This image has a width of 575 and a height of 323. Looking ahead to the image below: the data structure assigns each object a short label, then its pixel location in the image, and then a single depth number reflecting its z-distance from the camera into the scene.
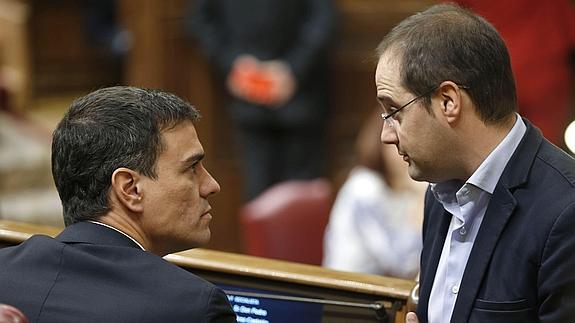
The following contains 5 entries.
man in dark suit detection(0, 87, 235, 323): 4.17
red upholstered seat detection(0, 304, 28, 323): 3.29
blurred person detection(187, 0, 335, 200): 11.44
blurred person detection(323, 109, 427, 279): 8.06
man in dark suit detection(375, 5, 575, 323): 4.23
